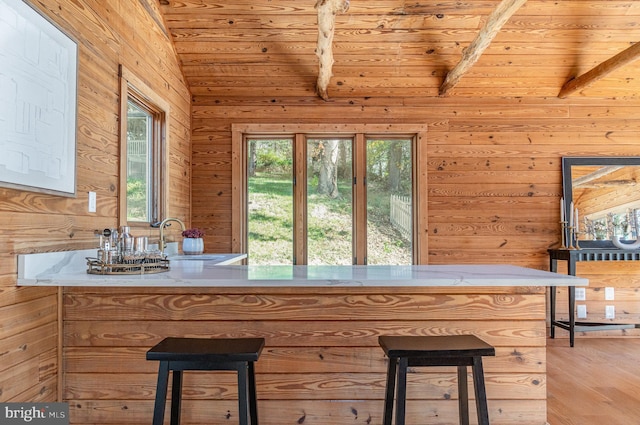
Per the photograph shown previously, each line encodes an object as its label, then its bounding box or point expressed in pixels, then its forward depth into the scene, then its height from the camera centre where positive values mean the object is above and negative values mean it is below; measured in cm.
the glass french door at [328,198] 423 +27
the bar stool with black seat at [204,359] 149 -46
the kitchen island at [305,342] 192 -52
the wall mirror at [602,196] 416 +27
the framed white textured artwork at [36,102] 161 +52
